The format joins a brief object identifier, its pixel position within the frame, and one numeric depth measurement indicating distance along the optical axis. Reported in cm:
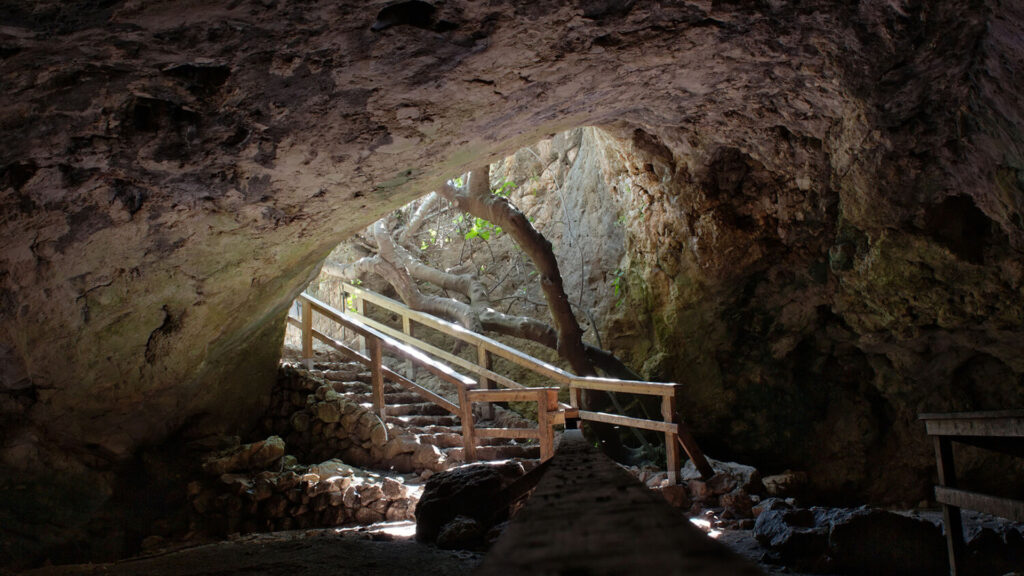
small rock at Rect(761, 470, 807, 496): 582
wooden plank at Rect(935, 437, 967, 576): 333
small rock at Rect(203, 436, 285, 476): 516
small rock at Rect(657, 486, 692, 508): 513
